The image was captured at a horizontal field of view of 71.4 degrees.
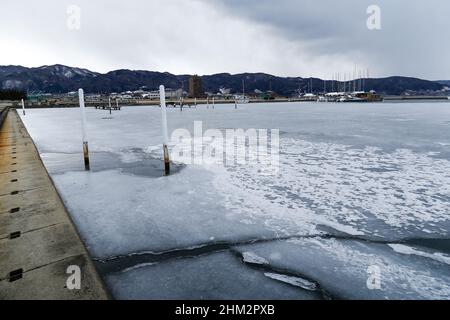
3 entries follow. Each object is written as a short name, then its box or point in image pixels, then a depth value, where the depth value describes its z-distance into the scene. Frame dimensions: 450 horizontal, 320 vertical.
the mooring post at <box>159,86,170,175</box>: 11.30
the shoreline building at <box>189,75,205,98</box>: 184.09
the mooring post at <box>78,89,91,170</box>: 12.04
